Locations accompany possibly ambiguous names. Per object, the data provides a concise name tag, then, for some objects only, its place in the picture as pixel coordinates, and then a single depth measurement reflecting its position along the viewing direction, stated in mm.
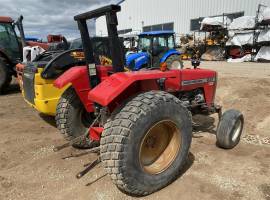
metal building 14017
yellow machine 3622
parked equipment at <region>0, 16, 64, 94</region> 6405
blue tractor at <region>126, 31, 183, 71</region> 7502
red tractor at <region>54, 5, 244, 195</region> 1895
